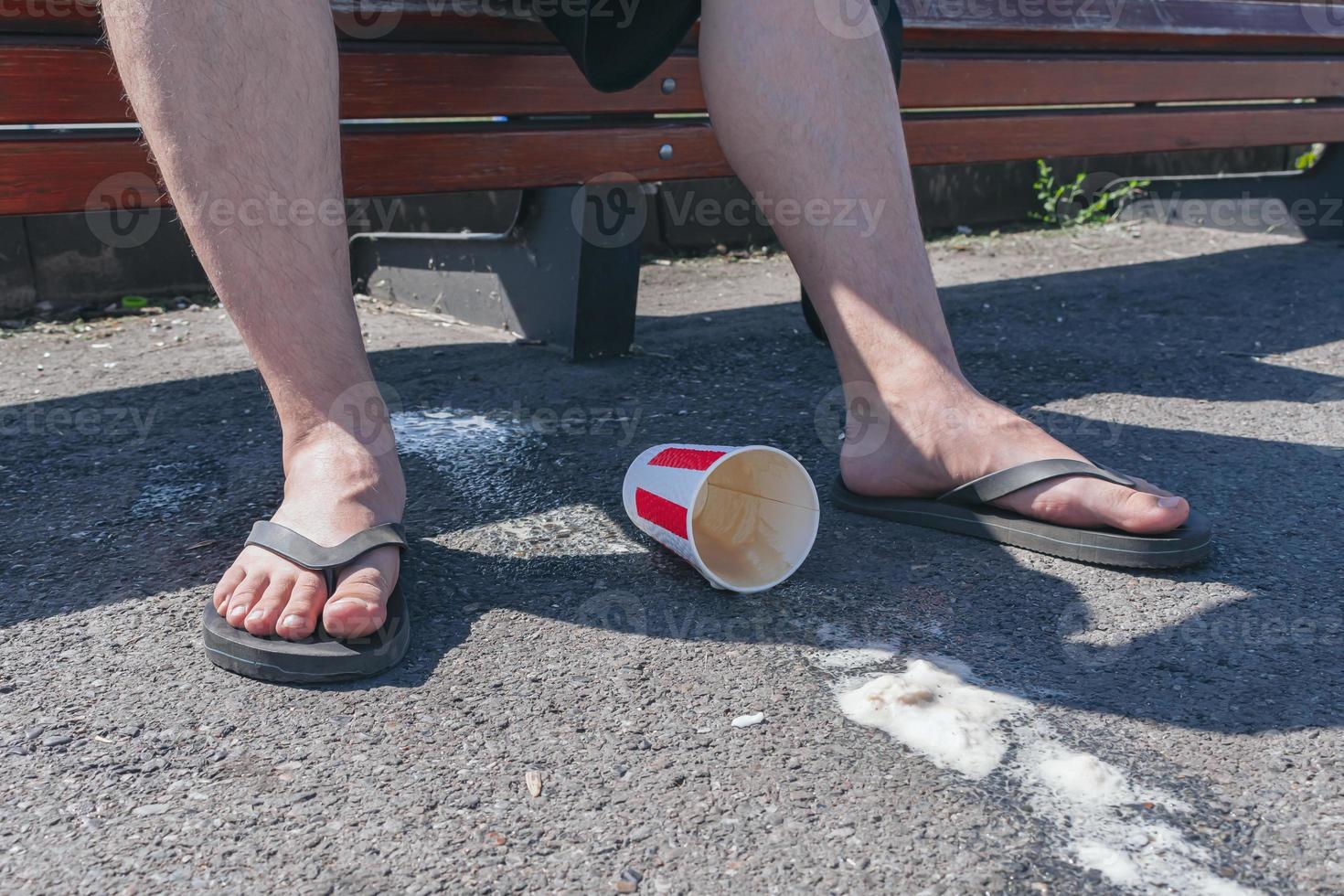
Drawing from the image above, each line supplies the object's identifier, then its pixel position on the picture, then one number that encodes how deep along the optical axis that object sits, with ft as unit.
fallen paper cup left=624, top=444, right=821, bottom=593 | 5.13
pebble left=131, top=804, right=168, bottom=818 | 3.55
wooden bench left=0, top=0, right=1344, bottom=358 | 6.19
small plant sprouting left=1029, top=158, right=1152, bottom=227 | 15.79
